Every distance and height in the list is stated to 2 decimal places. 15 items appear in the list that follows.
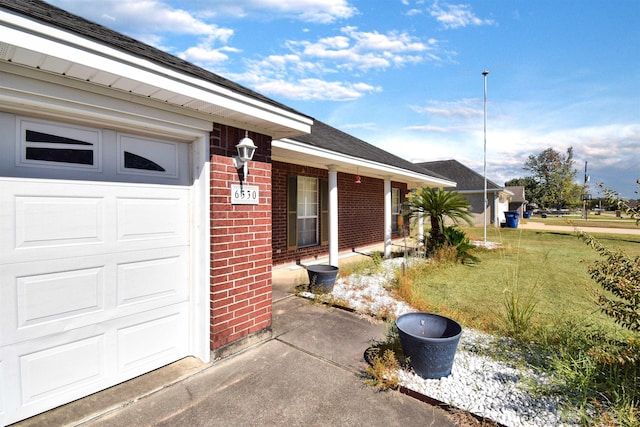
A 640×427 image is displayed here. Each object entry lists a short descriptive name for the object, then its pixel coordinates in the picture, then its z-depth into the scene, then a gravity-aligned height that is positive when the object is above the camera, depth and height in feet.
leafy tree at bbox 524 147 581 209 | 172.86 +18.78
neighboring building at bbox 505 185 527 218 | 118.50 +3.04
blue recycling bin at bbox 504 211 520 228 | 75.94 -2.63
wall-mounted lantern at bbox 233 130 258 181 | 11.55 +2.14
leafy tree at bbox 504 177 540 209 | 180.96 +9.98
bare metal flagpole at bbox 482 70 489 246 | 43.52 +13.36
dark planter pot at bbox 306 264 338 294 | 19.13 -4.55
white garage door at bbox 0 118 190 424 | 7.97 -1.58
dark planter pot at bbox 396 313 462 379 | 9.91 -4.68
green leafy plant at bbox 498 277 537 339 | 13.34 -5.16
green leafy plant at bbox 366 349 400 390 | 9.98 -5.66
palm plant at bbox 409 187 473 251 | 30.89 +0.09
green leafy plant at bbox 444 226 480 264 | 31.94 -3.84
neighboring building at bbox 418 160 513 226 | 76.95 +4.02
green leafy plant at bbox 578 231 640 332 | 9.08 -2.27
